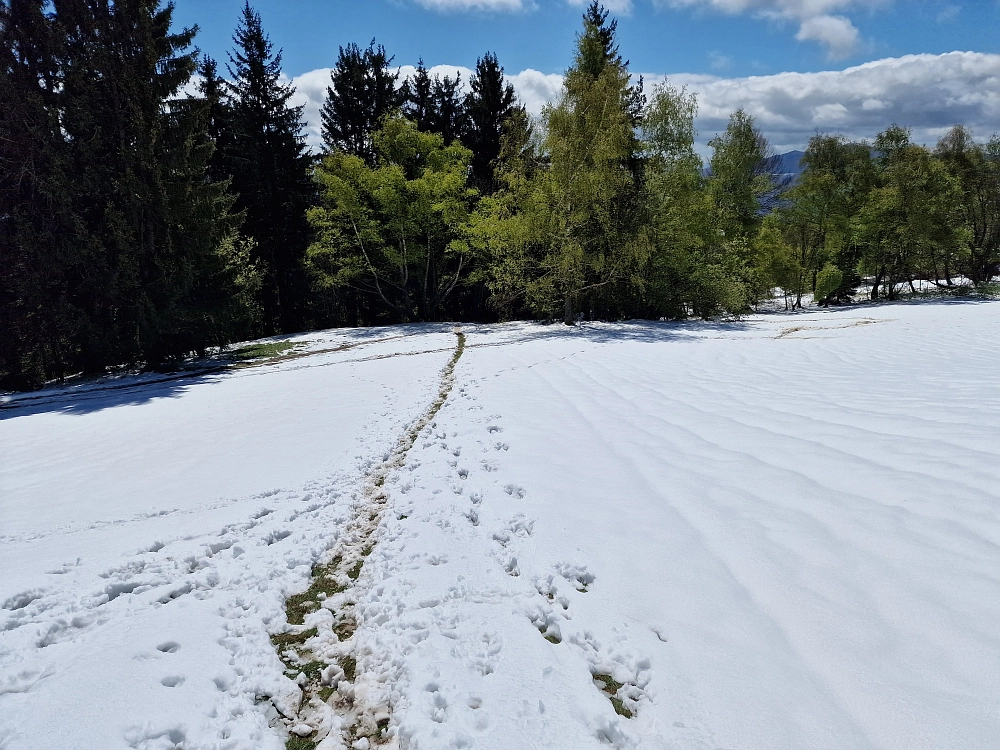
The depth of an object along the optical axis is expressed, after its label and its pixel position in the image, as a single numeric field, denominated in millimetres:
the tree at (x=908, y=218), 25359
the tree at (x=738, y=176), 23750
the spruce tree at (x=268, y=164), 22719
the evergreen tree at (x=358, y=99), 24594
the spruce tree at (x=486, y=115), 25516
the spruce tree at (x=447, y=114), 26109
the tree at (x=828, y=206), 28141
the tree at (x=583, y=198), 16031
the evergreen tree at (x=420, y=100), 25672
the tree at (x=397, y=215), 19125
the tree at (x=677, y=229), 18062
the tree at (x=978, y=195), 26938
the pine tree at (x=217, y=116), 22938
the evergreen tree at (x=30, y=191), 13578
